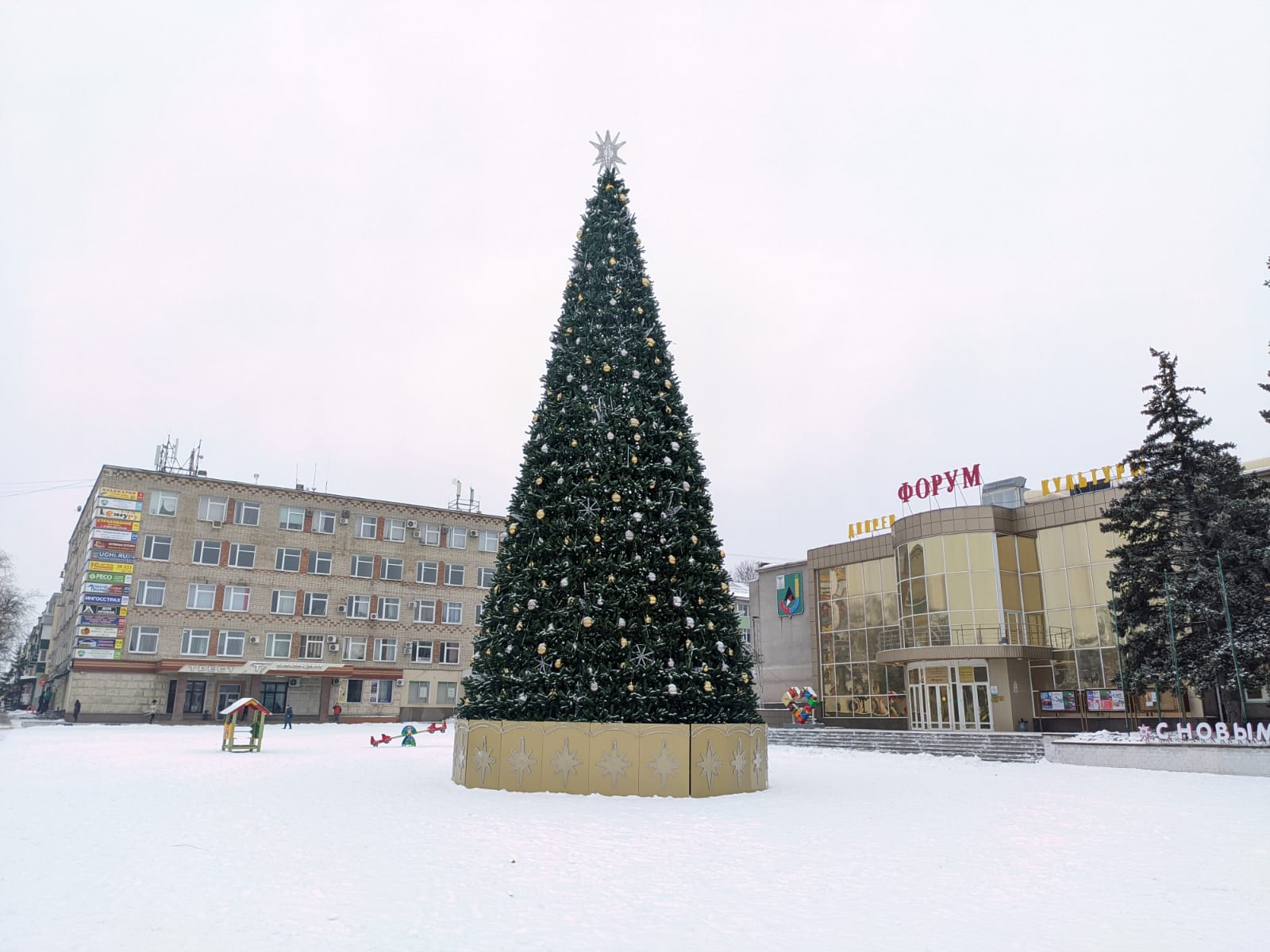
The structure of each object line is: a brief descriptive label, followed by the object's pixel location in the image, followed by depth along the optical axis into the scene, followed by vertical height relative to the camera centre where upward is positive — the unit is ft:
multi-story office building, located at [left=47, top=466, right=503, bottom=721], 154.05 +15.79
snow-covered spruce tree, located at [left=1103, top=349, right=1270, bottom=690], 86.89 +14.63
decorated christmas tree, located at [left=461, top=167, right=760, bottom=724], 47.93 +7.26
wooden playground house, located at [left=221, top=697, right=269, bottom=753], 83.51 -4.39
